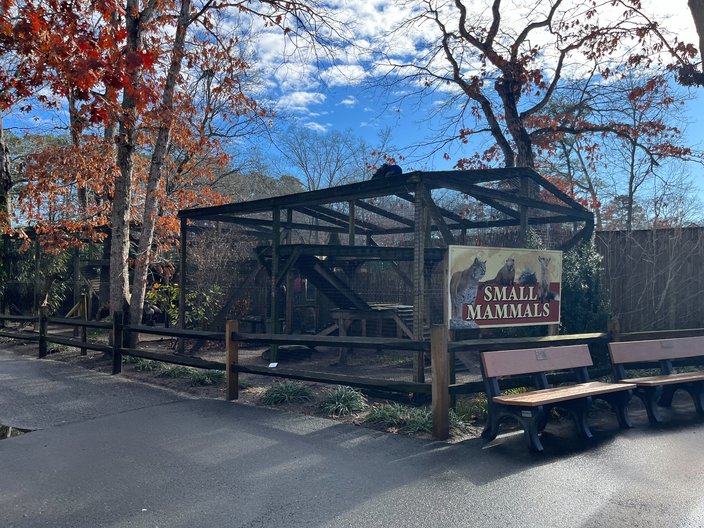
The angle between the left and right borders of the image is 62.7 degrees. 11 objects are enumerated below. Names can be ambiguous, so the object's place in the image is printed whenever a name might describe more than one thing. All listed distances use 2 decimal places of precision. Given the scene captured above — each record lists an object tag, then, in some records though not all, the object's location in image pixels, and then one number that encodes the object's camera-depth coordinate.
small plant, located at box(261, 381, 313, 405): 7.52
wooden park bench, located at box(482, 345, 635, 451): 5.54
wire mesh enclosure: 8.45
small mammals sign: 7.15
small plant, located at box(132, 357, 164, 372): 10.08
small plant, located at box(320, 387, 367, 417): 6.91
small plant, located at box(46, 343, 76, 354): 12.50
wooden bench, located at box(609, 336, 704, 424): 6.70
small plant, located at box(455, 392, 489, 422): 6.64
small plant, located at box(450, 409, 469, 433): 6.10
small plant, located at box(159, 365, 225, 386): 8.83
